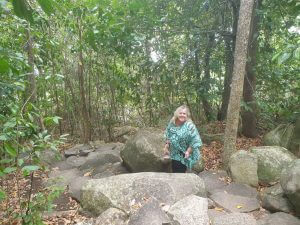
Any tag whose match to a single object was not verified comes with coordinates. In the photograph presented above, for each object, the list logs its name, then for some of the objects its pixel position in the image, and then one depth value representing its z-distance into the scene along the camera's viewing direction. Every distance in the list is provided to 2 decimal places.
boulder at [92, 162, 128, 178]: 4.35
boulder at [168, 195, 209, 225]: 2.77
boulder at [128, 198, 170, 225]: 2.76
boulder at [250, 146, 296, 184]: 3.80
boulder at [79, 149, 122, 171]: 4.77
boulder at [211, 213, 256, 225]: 2.90
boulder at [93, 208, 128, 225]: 2.84
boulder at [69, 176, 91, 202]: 3.77
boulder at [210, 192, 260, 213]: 3.25
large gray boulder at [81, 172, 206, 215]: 3.07
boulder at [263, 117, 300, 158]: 4.67
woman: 3.37
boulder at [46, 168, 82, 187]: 4.16
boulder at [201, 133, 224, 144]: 5.50
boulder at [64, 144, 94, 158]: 5.48
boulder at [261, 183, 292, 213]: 3.14
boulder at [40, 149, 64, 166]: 5.16
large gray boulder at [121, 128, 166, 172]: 4.01
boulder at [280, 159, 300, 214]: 2.98
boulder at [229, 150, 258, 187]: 3.80
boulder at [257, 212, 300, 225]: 2.92
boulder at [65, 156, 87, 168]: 5.05
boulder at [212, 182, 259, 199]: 3.55
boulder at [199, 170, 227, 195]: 3.83
